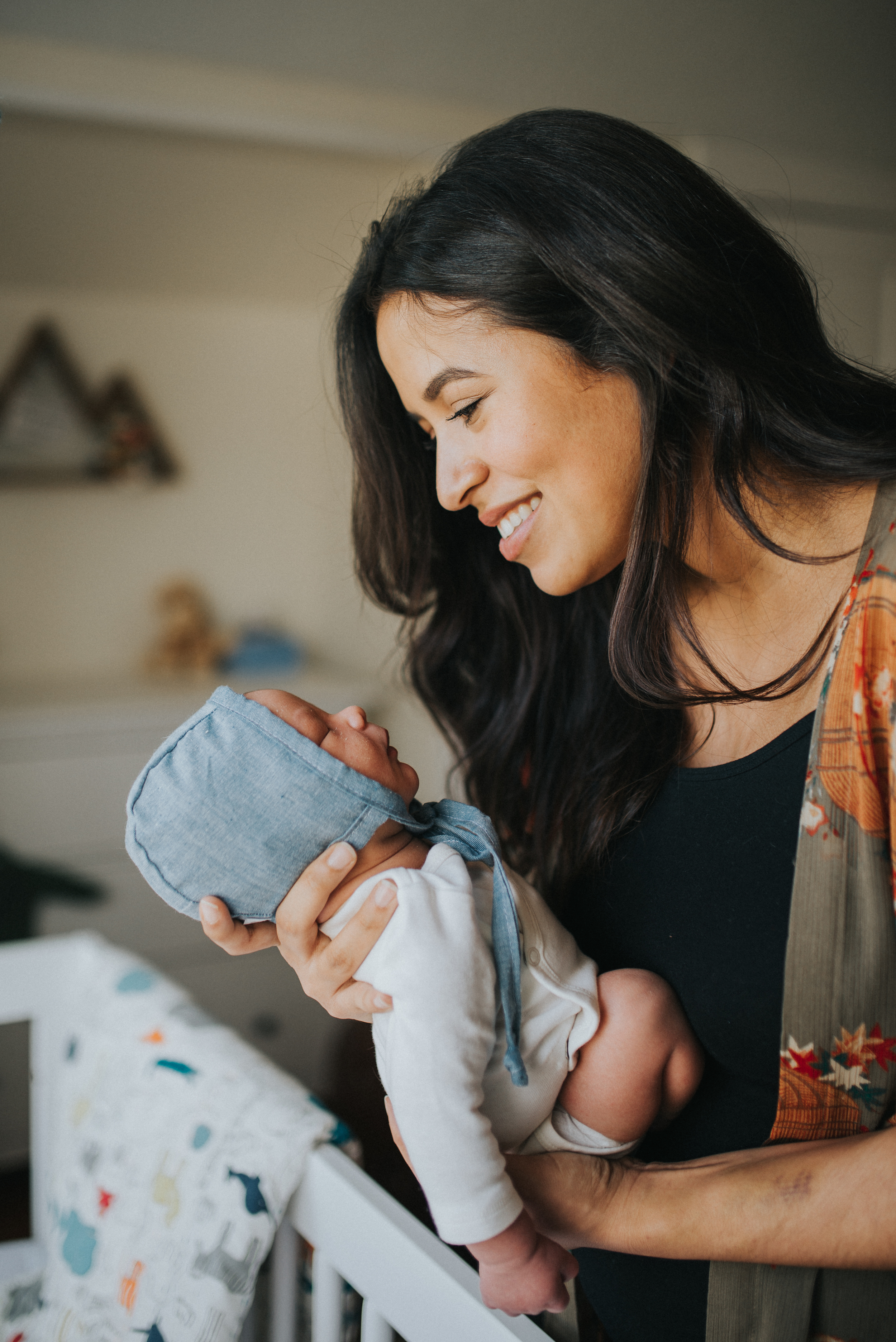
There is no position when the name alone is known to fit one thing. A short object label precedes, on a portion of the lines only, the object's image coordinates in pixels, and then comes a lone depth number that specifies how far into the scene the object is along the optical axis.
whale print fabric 1.00
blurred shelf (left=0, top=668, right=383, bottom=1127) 2.33
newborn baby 0.67
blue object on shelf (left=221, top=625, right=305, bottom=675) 2.86
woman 0.64
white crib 0.77
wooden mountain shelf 2.57
